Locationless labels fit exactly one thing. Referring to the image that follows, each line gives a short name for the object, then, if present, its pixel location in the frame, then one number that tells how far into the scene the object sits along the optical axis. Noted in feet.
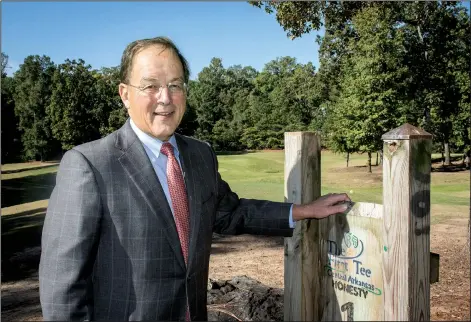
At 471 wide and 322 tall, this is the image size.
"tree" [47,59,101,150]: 89.04
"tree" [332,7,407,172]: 63.93
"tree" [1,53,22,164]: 97.40
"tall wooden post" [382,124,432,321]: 5.80
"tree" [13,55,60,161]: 98.22
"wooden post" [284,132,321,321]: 7.23
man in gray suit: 5.98
